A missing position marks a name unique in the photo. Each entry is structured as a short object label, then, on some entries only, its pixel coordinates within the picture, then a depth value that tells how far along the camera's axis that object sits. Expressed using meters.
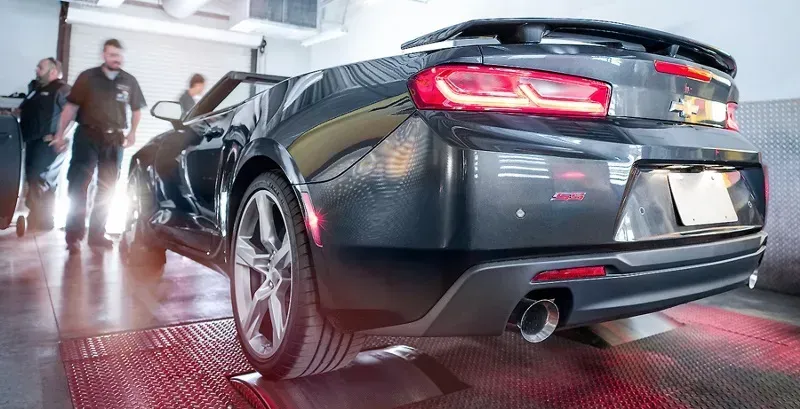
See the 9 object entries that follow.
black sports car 1.32
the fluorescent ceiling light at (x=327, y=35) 10.28
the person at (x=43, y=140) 6.22
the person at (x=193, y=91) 6.57
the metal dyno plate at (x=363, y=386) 1.77
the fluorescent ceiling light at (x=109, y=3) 9.41
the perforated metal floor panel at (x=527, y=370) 1.86
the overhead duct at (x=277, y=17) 9.48
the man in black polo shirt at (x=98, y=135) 4.97
